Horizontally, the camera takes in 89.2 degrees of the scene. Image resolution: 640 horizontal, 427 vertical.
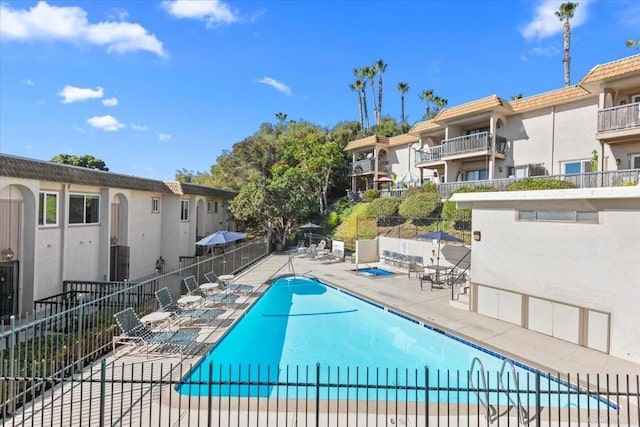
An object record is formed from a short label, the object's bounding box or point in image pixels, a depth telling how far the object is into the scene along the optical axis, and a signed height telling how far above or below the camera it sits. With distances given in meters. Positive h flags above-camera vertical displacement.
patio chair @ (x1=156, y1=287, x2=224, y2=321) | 10.27 -3.25
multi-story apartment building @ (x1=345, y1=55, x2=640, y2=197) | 15.25 +4.87
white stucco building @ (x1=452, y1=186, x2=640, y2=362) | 7.86 -1.28
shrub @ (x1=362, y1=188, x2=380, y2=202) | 29.23 +1.76
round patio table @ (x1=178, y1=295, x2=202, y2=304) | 10.68 -2.94
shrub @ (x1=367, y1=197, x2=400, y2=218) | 23.58 +0.56
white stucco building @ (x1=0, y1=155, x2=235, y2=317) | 11.06 -0.78
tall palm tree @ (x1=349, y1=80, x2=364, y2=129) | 56.41 +22.11
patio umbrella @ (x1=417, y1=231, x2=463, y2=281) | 15.30 -1.01
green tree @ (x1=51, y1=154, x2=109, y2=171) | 49.28 +7.72
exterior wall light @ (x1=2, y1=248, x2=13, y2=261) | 10.80 -1.57
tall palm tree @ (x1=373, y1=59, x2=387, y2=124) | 55.13 +24.69
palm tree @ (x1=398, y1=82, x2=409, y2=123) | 56.72 +22.26
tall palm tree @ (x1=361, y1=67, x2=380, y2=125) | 55.00 +23.46
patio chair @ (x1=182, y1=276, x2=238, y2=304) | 12.34 -3.33
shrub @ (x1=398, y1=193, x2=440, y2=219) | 20.59 +0.66
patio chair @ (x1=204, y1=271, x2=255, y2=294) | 13.98 -3.28
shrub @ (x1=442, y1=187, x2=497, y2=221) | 18.16 +0.28
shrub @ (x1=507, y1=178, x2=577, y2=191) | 15.30 +1.65
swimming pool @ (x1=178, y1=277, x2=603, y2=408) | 8.02 -4.07
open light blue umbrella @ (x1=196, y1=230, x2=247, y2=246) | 15.52 -1.30
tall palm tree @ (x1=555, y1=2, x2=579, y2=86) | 27.09 +16.68
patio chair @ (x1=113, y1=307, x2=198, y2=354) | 7.99 -3.20
